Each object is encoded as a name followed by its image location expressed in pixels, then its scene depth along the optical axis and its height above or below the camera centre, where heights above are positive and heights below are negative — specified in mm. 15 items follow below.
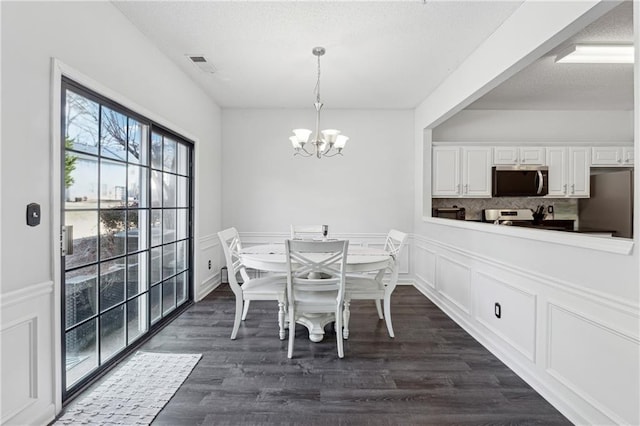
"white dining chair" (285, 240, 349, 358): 2383 -589
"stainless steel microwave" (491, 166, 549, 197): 4371 +410
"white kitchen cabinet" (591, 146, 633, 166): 4395 +764
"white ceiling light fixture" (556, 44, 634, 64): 2695 +1380
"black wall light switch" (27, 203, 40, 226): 1623 -30
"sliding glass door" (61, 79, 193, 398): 2010 -173
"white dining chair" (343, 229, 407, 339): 2850 -731
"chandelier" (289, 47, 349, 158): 2926 +681
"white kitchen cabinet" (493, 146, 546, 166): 4457 +783
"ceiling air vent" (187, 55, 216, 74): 3111 +1503
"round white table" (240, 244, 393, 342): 2604 -441
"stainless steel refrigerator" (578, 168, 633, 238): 4004 +102
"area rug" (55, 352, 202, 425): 1797 -1180
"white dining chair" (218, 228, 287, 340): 2795 -722
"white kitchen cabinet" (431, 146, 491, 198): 4492 +587
